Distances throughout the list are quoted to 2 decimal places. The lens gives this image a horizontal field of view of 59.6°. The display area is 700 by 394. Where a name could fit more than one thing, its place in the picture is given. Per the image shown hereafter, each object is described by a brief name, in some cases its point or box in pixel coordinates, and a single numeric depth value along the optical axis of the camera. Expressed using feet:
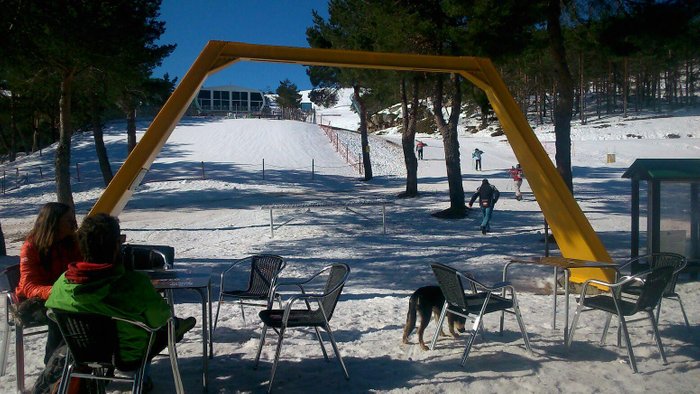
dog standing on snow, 19.17
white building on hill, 256.11
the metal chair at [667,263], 19.76
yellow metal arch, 25.43
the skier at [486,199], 49.14
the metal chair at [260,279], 21.25
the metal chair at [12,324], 15.29
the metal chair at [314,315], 16.05
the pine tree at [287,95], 314.35
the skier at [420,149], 137.88
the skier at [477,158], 115.55
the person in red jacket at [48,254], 15.07
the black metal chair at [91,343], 11.88
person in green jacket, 11.97
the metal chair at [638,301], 17.12
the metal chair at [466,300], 17.71
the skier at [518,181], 73.36
